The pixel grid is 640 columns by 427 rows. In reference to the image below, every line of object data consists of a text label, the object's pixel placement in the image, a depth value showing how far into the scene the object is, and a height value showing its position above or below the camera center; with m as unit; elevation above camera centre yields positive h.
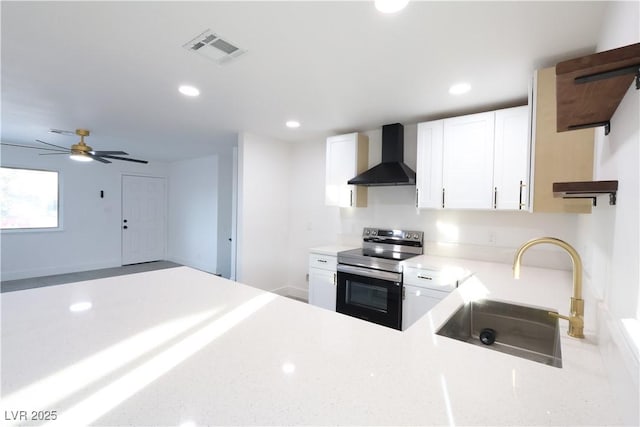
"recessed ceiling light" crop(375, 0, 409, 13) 1.28 +0.93
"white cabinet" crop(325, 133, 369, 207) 3.45 +0.52
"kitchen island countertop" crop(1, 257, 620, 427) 0.65 -0.45
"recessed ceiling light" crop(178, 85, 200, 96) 2.35 +0.97
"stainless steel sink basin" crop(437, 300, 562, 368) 1.41 -0.60
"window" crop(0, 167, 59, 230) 4.91 +0.10
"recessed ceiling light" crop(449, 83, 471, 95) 2.21 +0.97
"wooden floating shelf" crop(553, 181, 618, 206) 0.95 +0.09
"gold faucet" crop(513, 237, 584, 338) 1.05 -0.31
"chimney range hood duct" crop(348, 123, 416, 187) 3.05 +0.53
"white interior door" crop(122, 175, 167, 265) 6.39 -0.29
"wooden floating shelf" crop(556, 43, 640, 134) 0.68 +0.36
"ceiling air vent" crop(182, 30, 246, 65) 1.65 +0.97
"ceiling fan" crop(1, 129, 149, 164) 3.58 +0.67
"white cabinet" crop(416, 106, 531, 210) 2.38 +0.46
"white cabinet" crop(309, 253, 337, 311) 3.21 -0.81
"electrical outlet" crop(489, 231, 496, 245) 2.78 -0.24
